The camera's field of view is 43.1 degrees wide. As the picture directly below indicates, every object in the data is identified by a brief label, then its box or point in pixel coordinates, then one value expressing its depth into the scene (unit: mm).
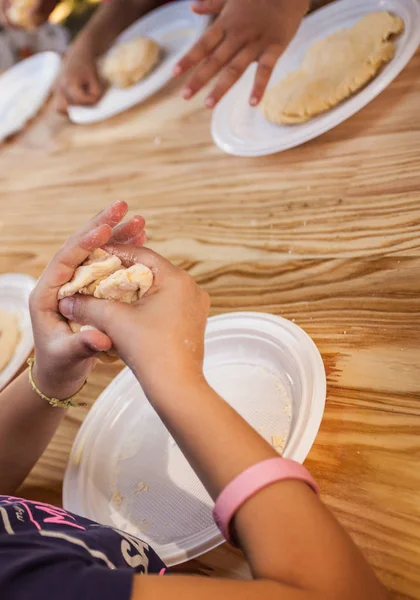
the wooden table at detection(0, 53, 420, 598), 624
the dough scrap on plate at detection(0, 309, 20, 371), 1102
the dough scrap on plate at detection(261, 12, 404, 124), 1012
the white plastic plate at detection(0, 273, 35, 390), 1070
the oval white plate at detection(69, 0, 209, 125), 1422
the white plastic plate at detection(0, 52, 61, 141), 1697
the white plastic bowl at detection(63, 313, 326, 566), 702
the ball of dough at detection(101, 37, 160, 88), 1446
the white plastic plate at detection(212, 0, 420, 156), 988
